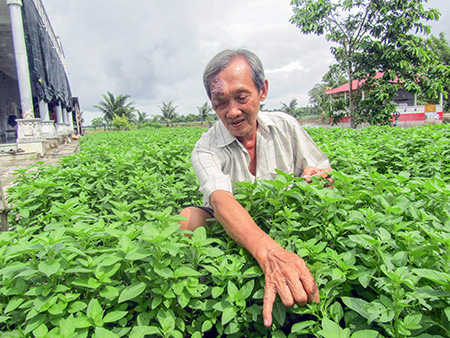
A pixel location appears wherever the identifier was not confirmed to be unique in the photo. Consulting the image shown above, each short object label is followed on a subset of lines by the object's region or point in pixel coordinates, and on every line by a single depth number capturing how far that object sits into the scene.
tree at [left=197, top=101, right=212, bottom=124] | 46.81
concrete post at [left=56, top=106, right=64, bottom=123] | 17.37
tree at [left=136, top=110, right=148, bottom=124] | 47.30
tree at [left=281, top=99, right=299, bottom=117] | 39.94
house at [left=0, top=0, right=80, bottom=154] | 9.55
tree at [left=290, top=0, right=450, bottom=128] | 9.32
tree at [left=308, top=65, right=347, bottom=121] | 11.83
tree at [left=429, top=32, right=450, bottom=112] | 30.03
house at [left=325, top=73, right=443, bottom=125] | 21.09
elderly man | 1.07
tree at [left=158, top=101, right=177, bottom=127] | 48.69
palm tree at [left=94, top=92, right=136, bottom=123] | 41.94
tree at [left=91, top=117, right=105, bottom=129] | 55.66
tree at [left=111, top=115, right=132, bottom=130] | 34.03
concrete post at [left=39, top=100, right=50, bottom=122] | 12.03
